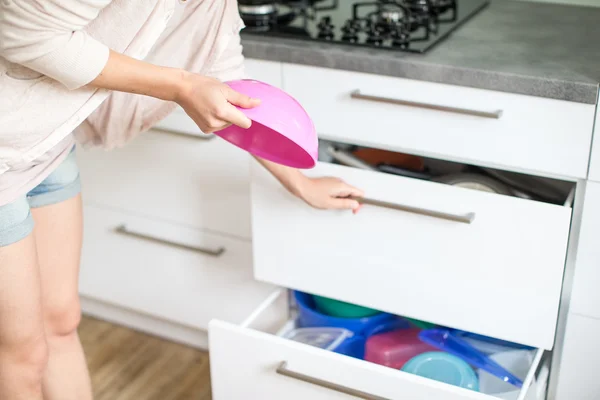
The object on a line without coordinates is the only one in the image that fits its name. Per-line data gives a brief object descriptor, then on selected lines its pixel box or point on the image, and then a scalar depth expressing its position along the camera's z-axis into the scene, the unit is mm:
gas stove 1524
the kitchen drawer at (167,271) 1823
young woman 1063
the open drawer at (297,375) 1310
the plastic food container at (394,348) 1584
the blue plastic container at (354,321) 1662
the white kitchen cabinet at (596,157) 1296
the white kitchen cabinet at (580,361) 1423
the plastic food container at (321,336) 1635
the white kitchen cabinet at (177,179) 1725
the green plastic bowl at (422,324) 1642
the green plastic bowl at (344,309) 1691
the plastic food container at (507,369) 1482
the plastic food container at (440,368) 1501
